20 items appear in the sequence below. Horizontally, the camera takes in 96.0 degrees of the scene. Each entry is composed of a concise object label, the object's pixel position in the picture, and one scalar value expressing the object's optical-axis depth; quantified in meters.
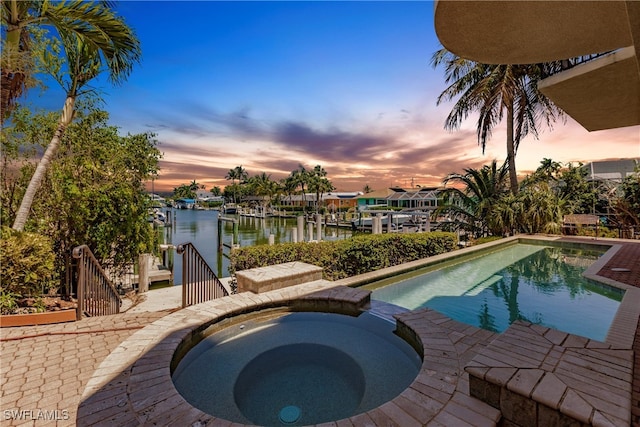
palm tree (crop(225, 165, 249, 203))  87.25
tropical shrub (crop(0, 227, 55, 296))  4.20
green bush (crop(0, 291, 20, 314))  4.09
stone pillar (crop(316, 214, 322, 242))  20.82
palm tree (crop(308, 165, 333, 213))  51.78
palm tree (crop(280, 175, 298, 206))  59.50
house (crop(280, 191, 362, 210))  60.36
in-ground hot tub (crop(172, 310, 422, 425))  2.58
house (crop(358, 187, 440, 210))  44.81
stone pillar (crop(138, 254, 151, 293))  8.56
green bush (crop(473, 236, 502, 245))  12.08
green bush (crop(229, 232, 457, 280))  6.94
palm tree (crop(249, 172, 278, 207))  63.00
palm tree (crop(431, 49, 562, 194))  13.67
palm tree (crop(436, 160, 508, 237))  13.95
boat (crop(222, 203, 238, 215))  67.65
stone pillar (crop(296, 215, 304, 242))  18.01
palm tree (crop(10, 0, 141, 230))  5.80
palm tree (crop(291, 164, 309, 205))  55.78
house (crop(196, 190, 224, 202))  106.56
